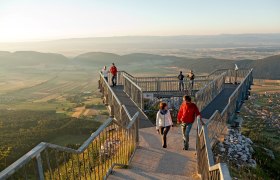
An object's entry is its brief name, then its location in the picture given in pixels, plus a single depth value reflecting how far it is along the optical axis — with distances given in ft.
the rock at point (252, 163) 33.66
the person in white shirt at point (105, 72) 60.72
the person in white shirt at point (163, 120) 27.66
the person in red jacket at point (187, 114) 26.35
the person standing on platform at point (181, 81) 58.39
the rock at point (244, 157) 34.14
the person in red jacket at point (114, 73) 59.76
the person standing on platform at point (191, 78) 58.20
